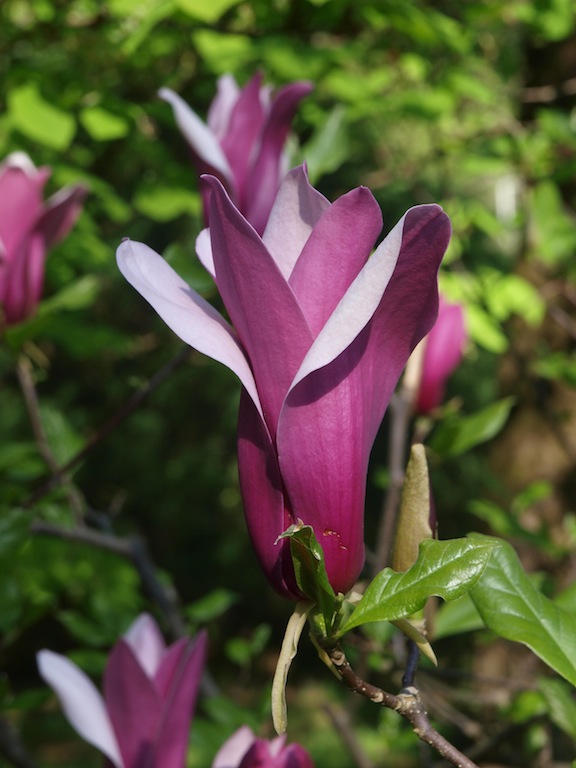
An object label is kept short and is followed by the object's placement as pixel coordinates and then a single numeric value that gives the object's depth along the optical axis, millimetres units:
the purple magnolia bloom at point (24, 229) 1075
